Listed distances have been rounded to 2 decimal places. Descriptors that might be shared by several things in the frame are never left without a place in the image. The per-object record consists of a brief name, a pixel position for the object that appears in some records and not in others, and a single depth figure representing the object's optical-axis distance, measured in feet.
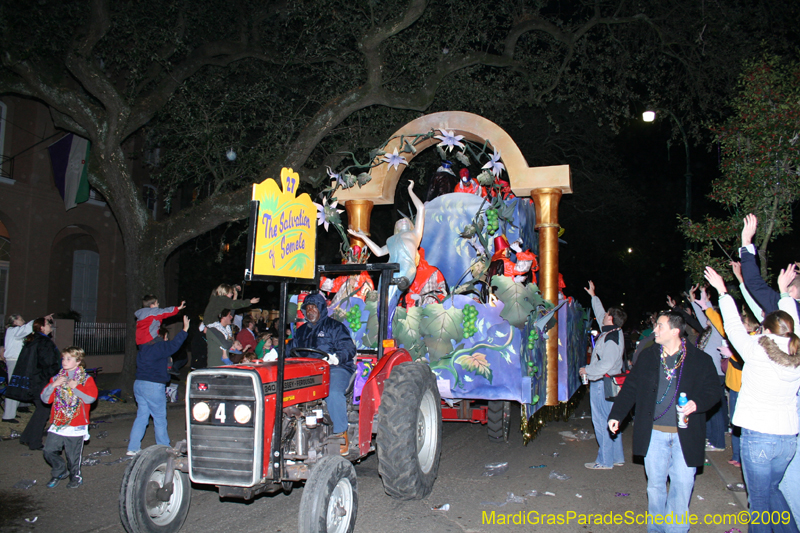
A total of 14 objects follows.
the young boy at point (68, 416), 17.88
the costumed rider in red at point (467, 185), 30.78
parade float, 20.48
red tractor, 12.34
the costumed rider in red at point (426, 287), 22.62
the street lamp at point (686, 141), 39.58
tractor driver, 15.71
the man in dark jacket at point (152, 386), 20.95
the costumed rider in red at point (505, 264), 23.22
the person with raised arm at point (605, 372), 20.33
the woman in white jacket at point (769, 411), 12.07
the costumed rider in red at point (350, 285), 23.25
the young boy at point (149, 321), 21.95
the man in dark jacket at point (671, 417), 12.60
